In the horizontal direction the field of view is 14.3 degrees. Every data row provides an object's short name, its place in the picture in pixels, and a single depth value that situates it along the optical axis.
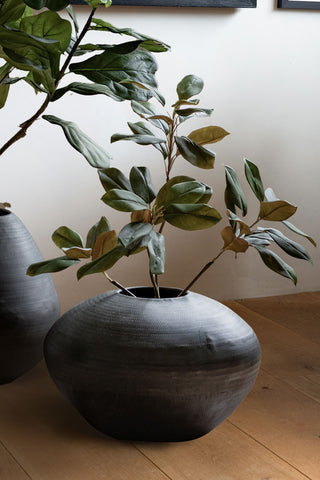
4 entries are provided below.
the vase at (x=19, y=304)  2.68
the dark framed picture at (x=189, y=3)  3.15
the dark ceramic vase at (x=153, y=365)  2.42
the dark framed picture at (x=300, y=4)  3.40
